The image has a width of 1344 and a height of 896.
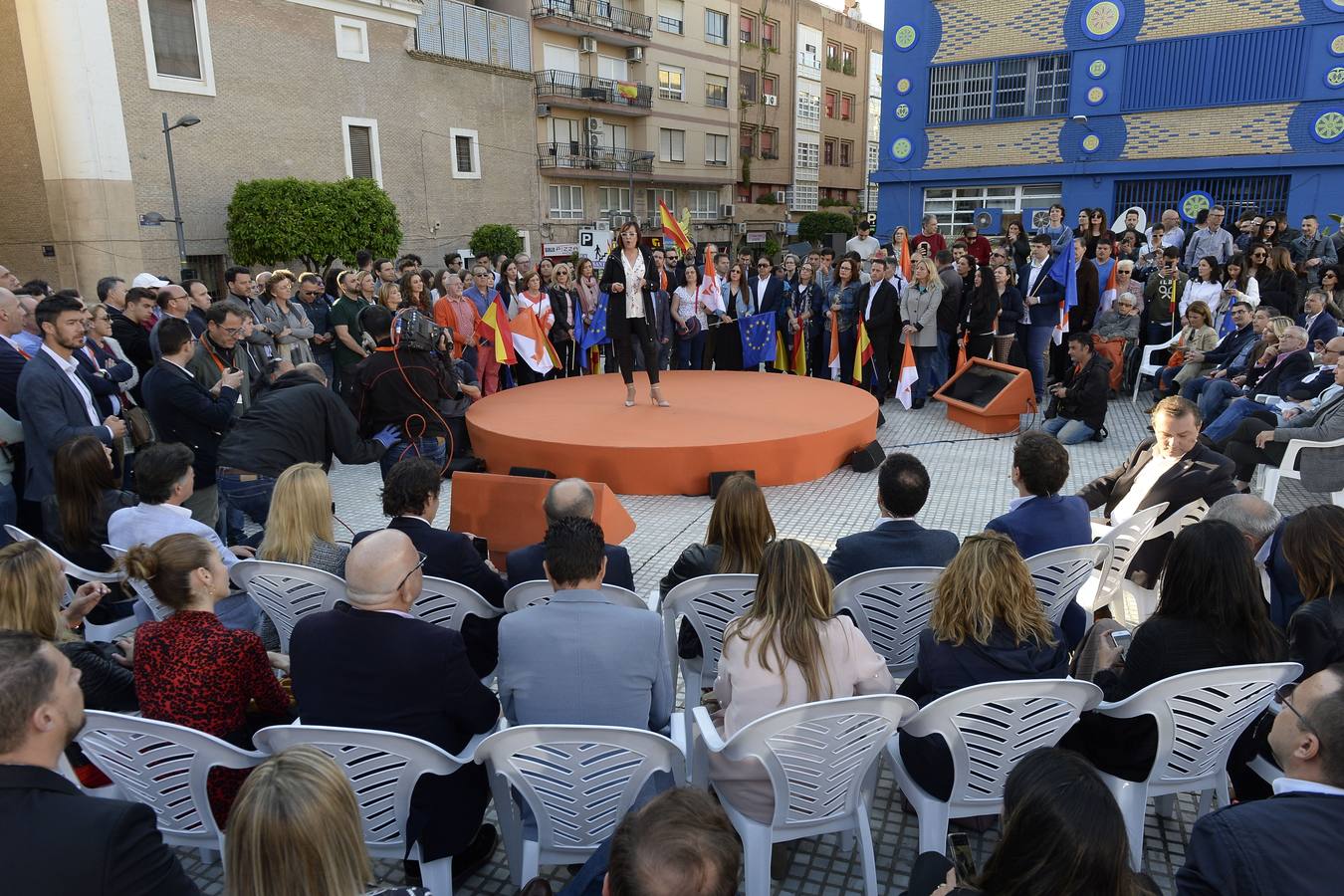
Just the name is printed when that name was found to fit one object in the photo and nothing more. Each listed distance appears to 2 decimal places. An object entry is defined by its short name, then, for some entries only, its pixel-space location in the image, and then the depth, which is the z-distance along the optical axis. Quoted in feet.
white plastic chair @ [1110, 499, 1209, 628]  13.53
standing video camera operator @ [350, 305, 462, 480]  19.57
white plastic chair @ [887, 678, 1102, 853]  8.14
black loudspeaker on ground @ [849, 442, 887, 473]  25.48
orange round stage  22.84
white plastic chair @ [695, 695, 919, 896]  7.87
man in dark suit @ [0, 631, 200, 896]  5.45
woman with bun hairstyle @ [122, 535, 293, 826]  8.59
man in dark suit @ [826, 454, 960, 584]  11.37
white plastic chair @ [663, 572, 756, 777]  10.85
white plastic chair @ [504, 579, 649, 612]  10.46
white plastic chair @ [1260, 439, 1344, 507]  18.76
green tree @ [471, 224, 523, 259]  95.14
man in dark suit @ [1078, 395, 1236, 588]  13.71
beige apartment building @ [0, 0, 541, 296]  66.44
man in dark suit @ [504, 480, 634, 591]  11.78
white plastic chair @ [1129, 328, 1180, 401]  31.04
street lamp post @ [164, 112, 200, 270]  57.74
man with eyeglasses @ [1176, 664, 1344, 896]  5.55
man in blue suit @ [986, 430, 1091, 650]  12.29
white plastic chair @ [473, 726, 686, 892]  7.54
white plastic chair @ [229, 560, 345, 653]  11.23
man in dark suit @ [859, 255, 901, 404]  33.01
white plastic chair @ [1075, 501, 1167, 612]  13.42
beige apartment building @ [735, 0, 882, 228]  136.77
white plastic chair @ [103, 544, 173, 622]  10.23
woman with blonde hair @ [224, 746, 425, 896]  5.18
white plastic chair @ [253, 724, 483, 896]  7.58
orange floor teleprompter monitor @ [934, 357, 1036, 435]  28.68
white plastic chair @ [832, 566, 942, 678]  10.91
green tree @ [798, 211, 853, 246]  127.24
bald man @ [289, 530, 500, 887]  8.32
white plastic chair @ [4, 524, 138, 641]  12.09
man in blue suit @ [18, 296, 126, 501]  15.44
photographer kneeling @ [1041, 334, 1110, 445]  26.30
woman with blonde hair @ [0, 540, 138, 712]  8.98
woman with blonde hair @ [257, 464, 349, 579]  11.98
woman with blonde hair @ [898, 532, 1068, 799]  8.78
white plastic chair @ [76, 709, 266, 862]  7.77
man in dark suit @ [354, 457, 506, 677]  11.79
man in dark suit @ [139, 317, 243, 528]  16.74
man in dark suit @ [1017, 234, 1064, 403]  31.91
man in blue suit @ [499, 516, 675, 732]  8.71
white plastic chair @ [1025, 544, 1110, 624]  11.43
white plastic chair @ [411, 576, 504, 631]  11.16
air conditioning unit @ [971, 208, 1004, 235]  78.02
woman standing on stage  25.49
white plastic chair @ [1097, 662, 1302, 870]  8.34
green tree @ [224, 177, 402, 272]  74.33
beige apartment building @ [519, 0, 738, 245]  108.78
